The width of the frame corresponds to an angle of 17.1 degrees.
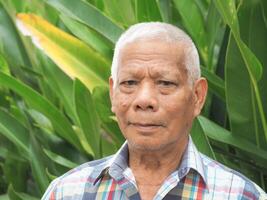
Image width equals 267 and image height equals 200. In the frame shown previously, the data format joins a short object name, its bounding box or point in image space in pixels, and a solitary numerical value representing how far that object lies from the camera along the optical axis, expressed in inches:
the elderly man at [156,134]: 78.1
